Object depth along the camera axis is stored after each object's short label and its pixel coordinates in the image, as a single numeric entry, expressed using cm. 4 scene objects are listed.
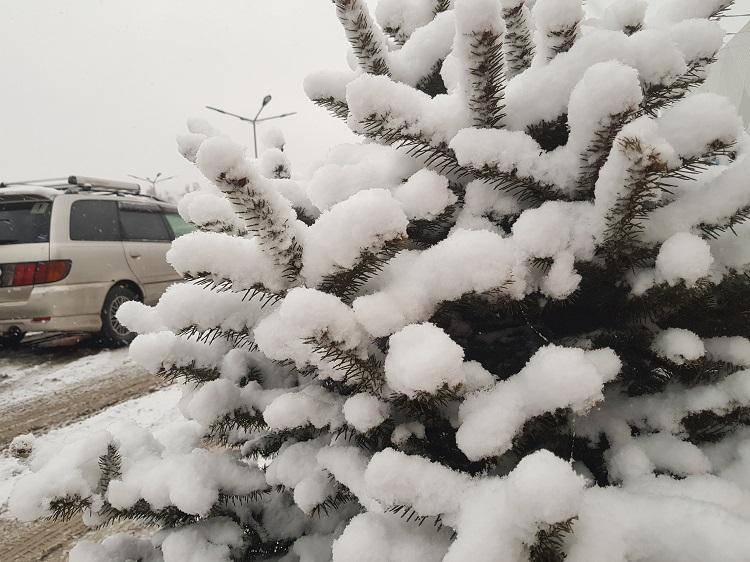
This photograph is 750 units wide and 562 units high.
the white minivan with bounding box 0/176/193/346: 470
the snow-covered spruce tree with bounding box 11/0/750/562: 68
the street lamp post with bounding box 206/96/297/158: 1383
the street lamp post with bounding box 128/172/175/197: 3028
